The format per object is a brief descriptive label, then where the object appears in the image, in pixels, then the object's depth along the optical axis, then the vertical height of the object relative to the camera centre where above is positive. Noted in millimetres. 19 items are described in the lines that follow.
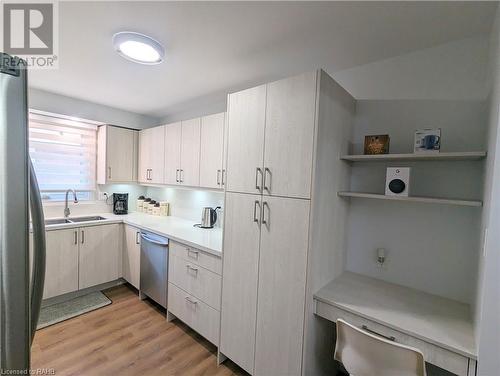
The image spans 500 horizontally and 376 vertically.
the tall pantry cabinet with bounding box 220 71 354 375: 1485 -231
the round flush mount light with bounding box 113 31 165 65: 1615 +906
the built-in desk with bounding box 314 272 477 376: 1115 -727
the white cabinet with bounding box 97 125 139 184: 3355 +272
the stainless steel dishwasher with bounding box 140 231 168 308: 2545 -1029
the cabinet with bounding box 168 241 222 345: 2047 -1036
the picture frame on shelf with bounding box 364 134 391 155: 1669 +283
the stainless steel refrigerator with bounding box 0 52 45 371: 704 -146
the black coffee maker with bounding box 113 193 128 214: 3568 -457
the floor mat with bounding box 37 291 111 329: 2469 -1534
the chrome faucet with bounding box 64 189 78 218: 3146 -503
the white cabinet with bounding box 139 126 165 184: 3301 +280
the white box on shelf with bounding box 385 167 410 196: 1492 +25
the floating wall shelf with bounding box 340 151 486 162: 1261 +177
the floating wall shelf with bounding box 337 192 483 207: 1236 -74
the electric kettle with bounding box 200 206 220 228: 2879 -488
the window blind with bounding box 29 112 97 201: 2973 +213
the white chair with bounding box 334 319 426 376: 1073 -825
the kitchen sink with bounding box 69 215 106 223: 3176 -641
